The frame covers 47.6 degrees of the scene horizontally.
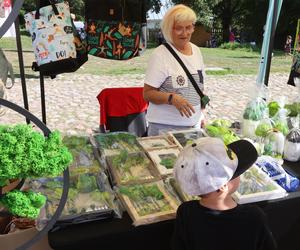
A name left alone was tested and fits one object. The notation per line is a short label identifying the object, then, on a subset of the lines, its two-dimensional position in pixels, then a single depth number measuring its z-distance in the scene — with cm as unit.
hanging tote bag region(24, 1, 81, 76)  270
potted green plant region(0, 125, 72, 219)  90
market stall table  139
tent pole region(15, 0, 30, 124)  259
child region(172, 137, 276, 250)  116
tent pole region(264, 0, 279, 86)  281
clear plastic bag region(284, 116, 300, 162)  205
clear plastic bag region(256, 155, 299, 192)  177
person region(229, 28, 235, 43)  2378
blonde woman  224
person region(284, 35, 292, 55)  1791
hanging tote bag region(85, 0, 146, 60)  322
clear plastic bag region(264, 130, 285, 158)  203
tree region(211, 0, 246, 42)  2456
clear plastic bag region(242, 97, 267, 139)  221
